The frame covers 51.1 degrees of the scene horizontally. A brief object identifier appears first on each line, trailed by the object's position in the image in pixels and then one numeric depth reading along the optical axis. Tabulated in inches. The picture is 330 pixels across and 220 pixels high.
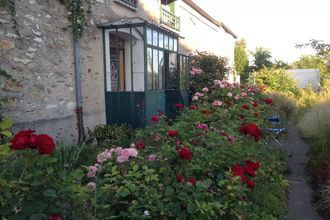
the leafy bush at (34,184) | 63.1
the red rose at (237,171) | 101.2
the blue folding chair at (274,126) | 247.0
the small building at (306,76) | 893.2
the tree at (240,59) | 1246.8
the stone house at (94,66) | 214.2
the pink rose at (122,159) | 99.0
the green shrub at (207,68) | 480.7
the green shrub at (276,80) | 657.7
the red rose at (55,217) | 63.8
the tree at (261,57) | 1362.0
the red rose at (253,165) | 107.6
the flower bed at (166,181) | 68.2
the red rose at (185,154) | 100.8
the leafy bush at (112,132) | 260.4
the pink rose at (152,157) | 110.3
